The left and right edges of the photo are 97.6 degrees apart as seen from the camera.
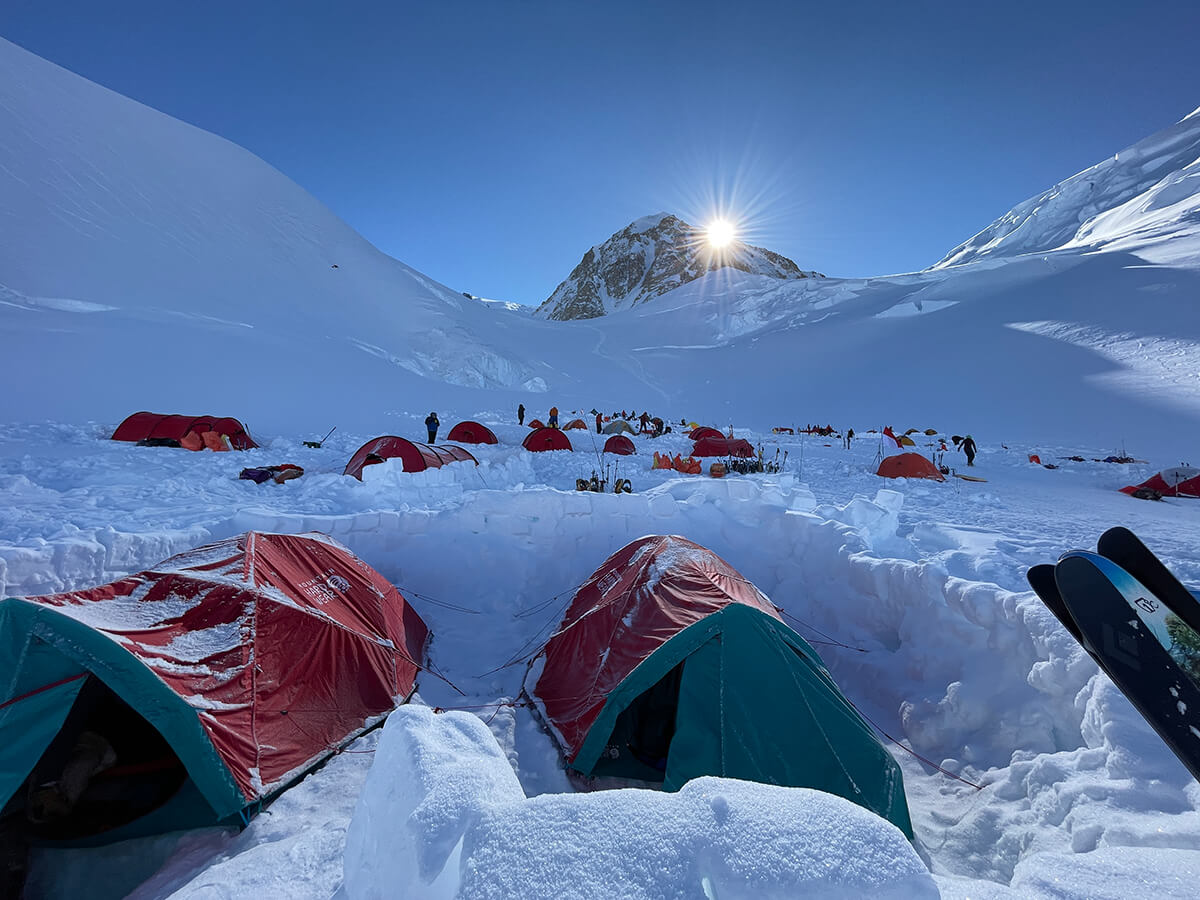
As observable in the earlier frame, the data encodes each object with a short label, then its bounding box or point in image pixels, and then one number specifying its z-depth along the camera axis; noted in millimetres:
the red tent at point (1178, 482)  11461
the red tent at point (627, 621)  3686
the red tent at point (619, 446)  17547
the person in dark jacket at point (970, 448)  16514
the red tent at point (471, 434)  18344
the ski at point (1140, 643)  1775
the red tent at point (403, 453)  11469
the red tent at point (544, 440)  16891
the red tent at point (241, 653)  2846
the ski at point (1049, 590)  2346
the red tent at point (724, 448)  16875
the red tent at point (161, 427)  13453
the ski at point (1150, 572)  2072
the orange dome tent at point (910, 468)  13820
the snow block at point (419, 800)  1431
